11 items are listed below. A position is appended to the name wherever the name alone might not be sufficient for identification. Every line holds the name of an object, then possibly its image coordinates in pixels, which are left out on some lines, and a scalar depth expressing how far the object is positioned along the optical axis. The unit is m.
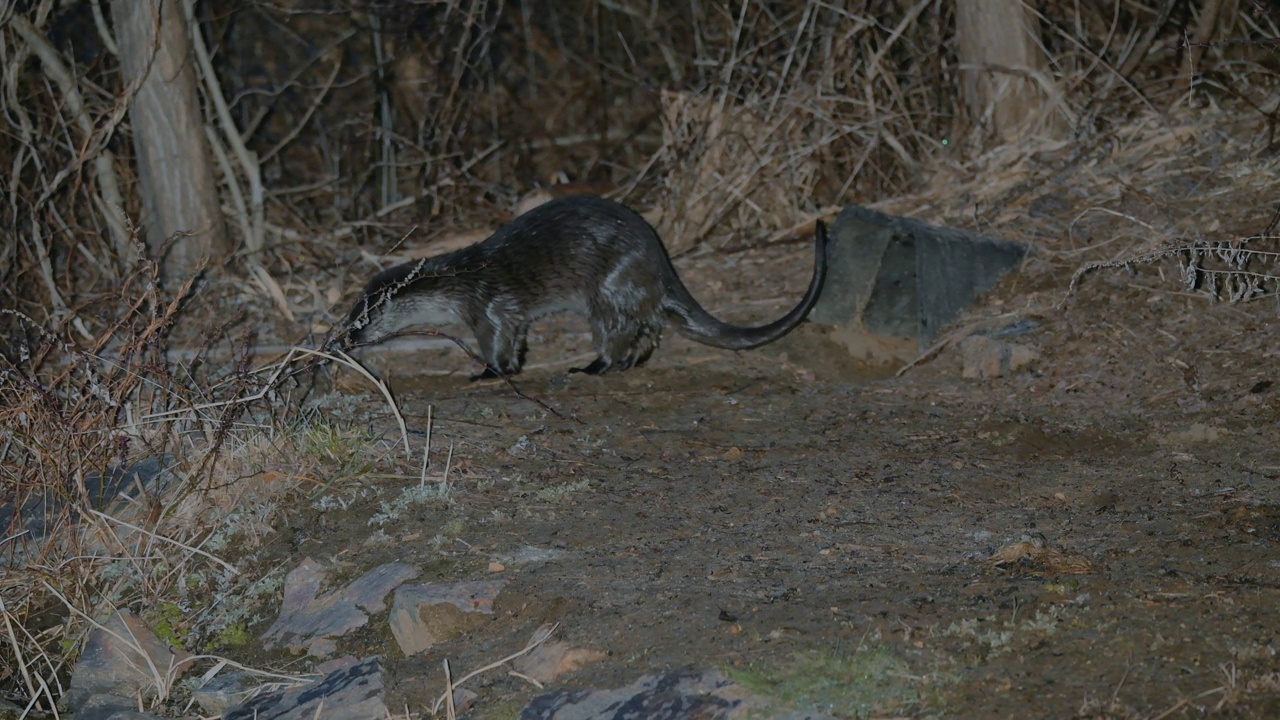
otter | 9.80
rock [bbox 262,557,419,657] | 5.79
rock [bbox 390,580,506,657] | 5.50
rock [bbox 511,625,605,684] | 4.98
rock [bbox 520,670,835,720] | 4.46
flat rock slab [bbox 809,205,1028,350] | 9.52
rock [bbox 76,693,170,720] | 5.66
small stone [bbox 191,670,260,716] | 5.54
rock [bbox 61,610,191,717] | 5.86
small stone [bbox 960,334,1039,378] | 8.63
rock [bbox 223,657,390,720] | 5.10
